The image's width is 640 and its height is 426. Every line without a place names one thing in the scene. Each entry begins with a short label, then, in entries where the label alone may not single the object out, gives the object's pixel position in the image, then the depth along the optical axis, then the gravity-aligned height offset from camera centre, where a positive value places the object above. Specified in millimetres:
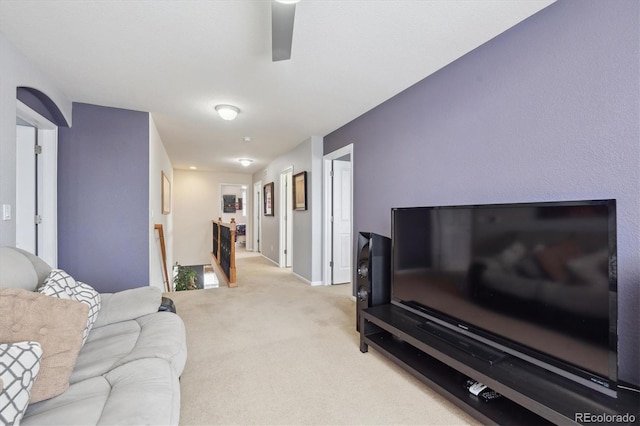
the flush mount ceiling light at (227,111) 3197 +1144
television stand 1200 -815
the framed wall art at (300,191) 4822 +388
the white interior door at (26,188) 2812 +249
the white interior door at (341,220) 4641 -108
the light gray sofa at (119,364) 1008 -699
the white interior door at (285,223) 6203 -210
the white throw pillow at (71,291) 1505 -432
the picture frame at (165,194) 4902 +357
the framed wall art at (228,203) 9000 +308
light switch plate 1980 +13
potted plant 5156 -1246
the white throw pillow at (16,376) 920 -556
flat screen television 1247 -360
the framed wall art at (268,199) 6738 +335
